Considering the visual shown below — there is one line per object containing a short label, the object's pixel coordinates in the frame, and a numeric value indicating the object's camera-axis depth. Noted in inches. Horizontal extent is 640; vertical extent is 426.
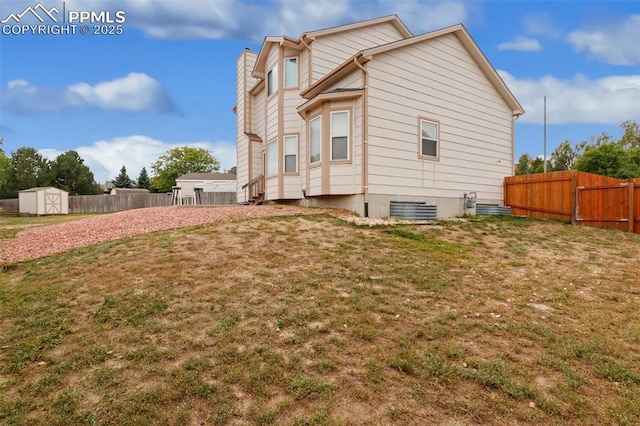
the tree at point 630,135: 1541.6
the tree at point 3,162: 1363.6
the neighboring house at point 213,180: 1681.8
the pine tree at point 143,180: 2755.9
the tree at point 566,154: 1696.6
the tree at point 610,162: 1050.7
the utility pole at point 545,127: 1325.4
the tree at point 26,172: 1691.7
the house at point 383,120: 436.1
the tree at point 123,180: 2896.2
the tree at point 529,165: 1658.0
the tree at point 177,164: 2194.9
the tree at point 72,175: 1802.4
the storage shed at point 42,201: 1112.2
